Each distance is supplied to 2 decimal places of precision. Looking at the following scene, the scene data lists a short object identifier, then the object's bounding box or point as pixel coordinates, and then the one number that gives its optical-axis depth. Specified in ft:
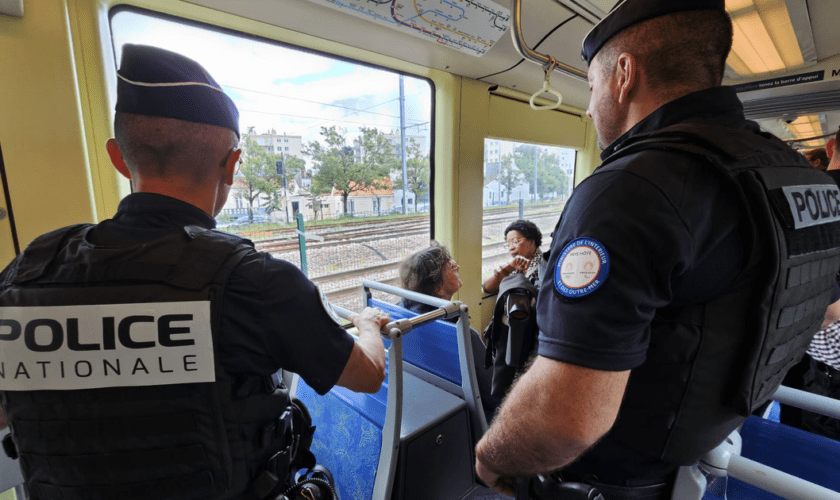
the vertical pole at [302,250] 8.62
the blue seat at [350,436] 5.52
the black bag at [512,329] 3.57
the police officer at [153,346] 2.52
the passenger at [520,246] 11.56
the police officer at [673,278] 2.18
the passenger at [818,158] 9.04
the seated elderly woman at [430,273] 8.78
